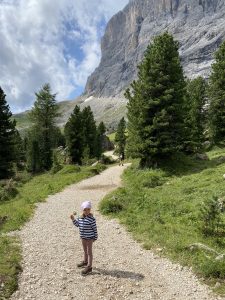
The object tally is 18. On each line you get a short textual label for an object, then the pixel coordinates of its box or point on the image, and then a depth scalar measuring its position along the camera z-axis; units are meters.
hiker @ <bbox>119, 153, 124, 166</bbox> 37.19
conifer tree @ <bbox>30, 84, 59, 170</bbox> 39.03
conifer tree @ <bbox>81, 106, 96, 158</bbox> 43.71
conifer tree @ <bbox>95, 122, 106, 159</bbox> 47.56
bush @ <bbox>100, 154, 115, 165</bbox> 40.87
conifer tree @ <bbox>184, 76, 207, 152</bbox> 30.63
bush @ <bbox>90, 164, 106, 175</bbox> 27.99
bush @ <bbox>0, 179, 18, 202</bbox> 19.19
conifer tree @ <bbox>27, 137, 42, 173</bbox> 39.32
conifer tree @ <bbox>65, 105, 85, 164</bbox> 38.17
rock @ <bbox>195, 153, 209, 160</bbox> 27.19
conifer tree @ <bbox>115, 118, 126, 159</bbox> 54.48
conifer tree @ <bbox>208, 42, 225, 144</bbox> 33.48
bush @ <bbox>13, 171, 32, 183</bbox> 28.63
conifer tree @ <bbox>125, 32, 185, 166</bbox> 23.37
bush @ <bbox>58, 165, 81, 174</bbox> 28.04
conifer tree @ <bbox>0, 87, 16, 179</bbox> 28.92
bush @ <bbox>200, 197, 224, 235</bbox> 9.69
